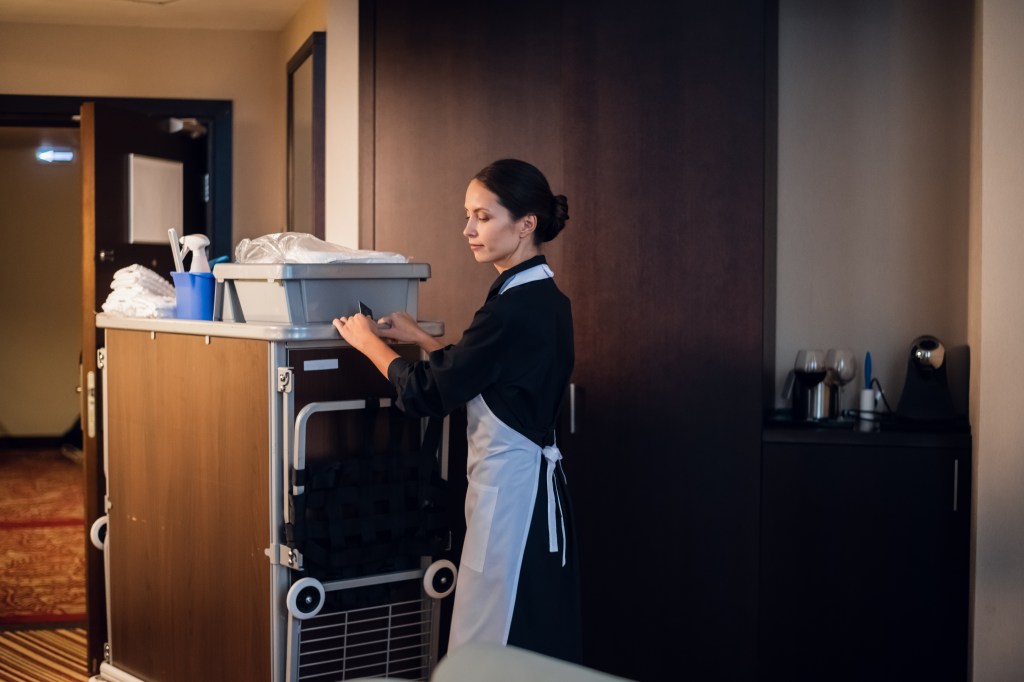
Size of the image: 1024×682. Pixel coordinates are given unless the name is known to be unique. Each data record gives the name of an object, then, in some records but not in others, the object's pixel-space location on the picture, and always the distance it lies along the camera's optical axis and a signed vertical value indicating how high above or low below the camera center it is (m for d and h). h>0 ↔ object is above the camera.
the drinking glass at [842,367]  3.09 -0.19
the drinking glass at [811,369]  3.07 -0.20
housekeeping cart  2.21 -0.43
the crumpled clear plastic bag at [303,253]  2.27 +0.10
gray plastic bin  2.23 +0.02
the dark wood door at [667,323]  2.93 -0.06
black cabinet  2.81 -0.69
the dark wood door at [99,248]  3.08 +0.17
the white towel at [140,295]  2.75 +0.00
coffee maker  2.93 -0.24
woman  2.12 -0.23
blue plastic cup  2.58 +0.01
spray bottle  2.64 +0.12
